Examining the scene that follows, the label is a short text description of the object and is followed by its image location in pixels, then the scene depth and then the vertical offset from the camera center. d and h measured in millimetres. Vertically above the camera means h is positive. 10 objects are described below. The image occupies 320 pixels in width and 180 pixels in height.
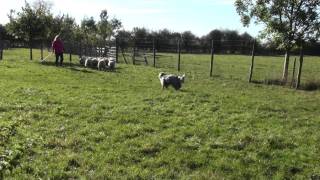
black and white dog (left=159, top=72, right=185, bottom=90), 12594 -1239
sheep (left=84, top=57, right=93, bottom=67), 20163 -976
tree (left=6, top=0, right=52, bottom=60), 23876 +1518
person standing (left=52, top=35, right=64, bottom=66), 19210 -109
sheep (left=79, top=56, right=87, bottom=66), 21343 -945
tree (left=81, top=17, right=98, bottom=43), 48113 +2982
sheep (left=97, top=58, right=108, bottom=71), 19210 -1067
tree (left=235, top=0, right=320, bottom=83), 17005 +1771
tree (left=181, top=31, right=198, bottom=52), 70562 +3407
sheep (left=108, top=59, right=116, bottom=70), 19189 -1048
